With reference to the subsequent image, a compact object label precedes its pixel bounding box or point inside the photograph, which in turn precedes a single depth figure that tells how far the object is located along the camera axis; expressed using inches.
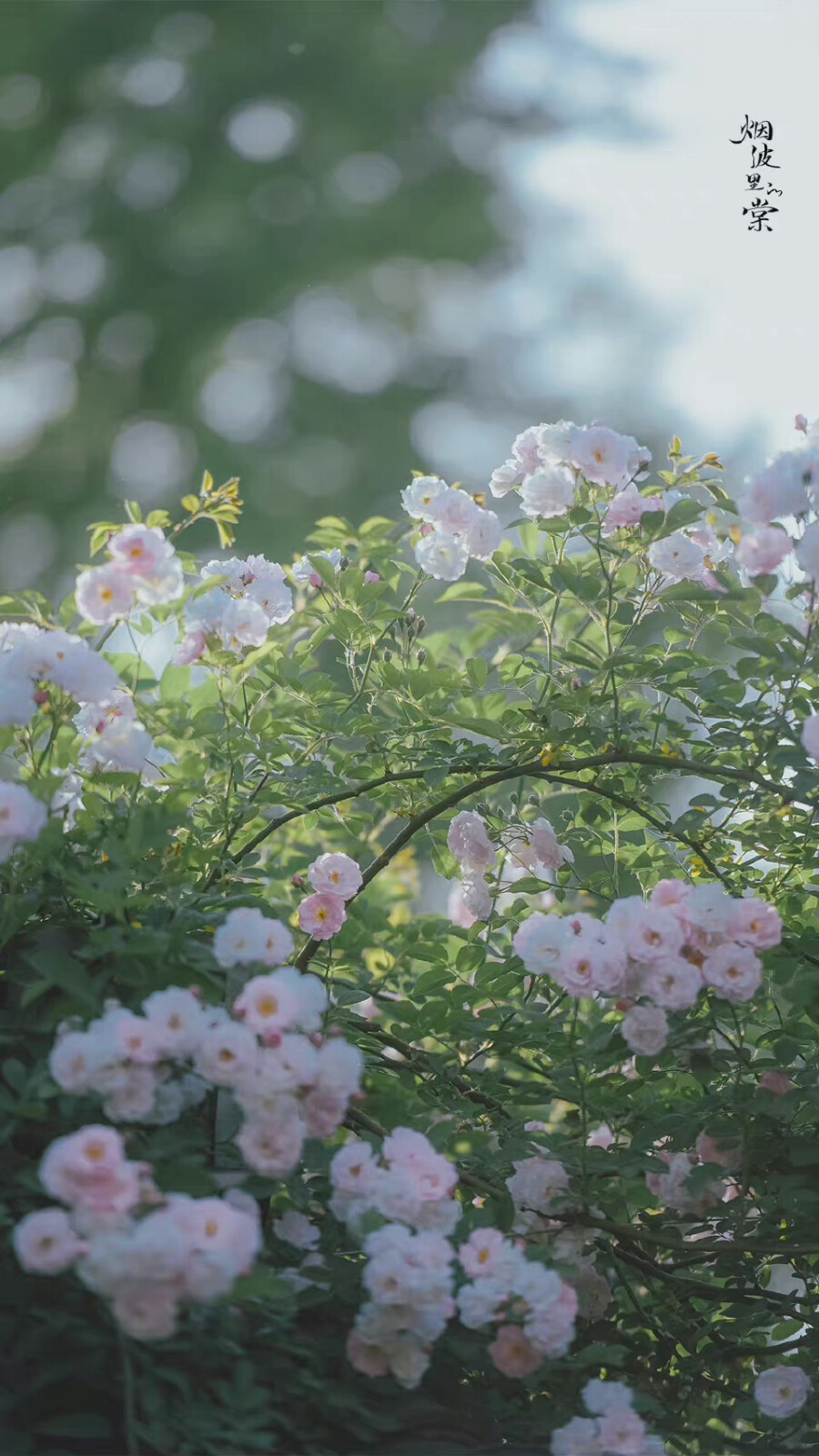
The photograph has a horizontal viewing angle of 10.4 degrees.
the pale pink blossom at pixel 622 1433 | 112.8
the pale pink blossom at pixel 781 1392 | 117.3
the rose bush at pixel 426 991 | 110.0
